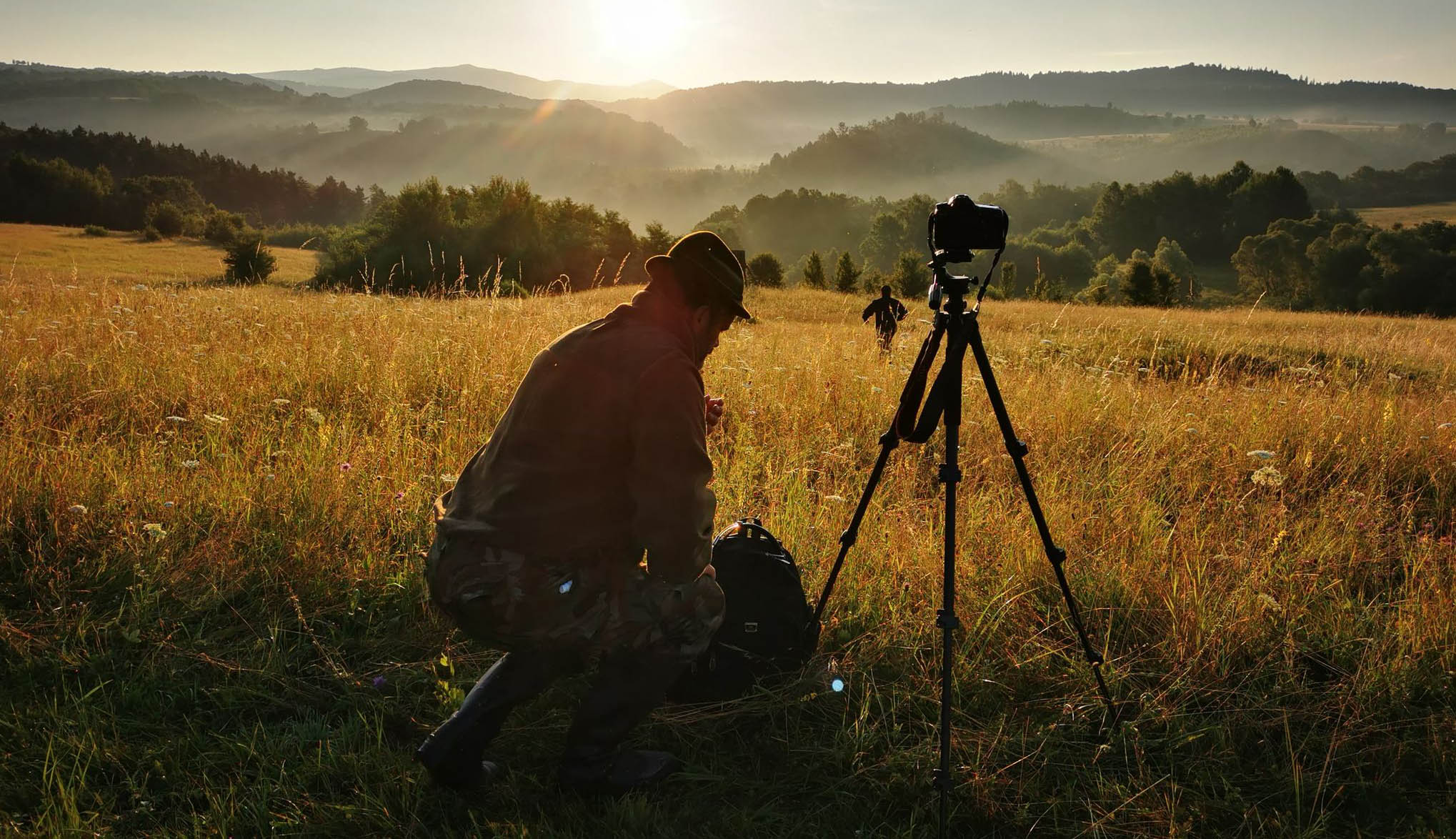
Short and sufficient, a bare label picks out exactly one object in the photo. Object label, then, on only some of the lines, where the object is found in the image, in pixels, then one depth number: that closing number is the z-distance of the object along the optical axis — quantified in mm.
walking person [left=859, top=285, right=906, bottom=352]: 10477
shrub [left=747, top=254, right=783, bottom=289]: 45156
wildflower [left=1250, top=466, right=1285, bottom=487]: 4691
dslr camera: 2717
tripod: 2662
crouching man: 2352
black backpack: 3350
